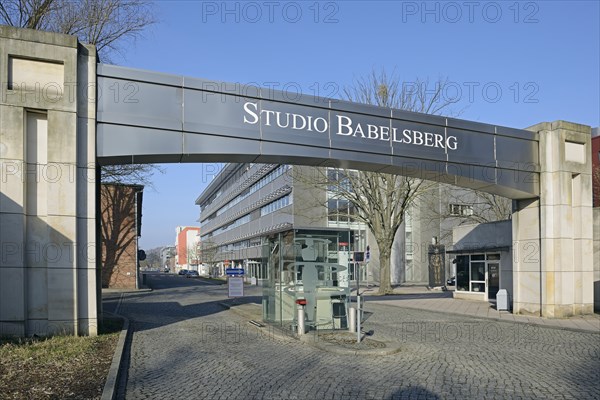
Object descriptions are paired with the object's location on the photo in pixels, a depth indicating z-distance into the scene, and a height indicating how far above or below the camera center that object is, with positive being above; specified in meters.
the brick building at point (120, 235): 39.56 -0.50
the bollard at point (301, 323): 13.34 -2.31
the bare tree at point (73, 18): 22.77 +8.99
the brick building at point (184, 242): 159.38 -4.28
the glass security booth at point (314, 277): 14.43 -1.32
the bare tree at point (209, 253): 88.62 -4.22
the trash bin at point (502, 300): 20.58 -2.76
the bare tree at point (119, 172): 28.02 +2.89
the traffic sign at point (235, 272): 24.91 -2.01
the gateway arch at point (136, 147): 11.43 +2.02
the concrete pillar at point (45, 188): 11.20 +0.84
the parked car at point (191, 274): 87.28 -7.47
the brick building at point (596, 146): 37.66 +5.37
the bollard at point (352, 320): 14.05 -2.38
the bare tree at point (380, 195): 31.02 +1.77
